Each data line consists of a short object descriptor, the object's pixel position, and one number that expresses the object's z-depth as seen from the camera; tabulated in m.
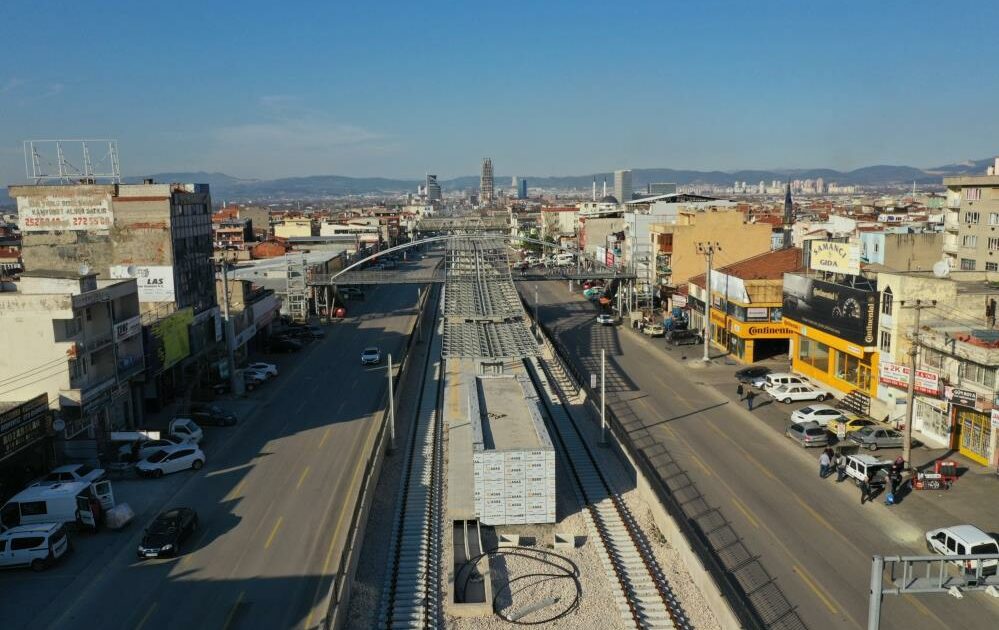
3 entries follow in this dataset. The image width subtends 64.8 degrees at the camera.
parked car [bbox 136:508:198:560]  18.70
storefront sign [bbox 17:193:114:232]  38.66
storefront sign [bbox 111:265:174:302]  37.53
